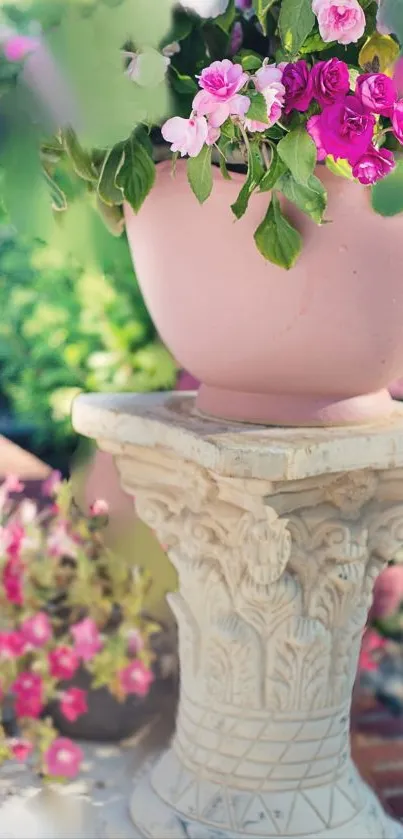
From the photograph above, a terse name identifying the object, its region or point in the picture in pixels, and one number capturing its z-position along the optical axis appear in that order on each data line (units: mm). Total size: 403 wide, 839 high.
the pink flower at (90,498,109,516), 2141
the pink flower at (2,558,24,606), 2011
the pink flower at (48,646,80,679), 1963
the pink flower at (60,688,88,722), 1953
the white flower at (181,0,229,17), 1252
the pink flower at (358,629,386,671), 2383
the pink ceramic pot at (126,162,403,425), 1338
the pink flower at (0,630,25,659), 1965
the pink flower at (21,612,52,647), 1970
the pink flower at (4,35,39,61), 1235
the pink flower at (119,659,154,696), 1980
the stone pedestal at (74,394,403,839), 1536
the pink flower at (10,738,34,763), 1885
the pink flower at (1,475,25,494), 2105
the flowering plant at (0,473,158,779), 1963
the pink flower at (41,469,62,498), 2175
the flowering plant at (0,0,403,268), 1162
